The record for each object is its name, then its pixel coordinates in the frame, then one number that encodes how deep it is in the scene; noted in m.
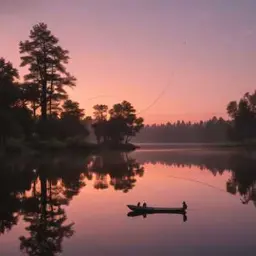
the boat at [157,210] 21.08
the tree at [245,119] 135.75
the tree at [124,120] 104.88
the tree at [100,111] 117.94
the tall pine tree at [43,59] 64.31
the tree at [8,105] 50.94
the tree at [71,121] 68.44
